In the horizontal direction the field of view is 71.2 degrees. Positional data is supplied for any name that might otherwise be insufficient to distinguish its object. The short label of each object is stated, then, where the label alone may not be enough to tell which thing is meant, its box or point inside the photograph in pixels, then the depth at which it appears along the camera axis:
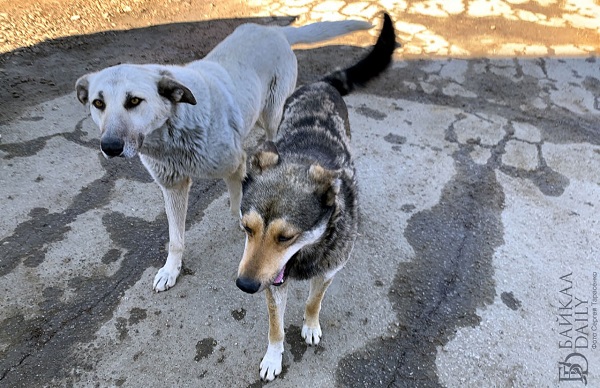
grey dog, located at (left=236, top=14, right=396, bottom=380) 1.80
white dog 2.14
